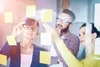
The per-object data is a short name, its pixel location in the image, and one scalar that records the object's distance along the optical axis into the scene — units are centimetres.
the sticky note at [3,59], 184
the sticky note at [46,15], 168
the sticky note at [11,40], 182
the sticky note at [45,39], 168
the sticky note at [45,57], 168
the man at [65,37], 162
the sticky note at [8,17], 181
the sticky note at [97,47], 155
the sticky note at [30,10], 174
